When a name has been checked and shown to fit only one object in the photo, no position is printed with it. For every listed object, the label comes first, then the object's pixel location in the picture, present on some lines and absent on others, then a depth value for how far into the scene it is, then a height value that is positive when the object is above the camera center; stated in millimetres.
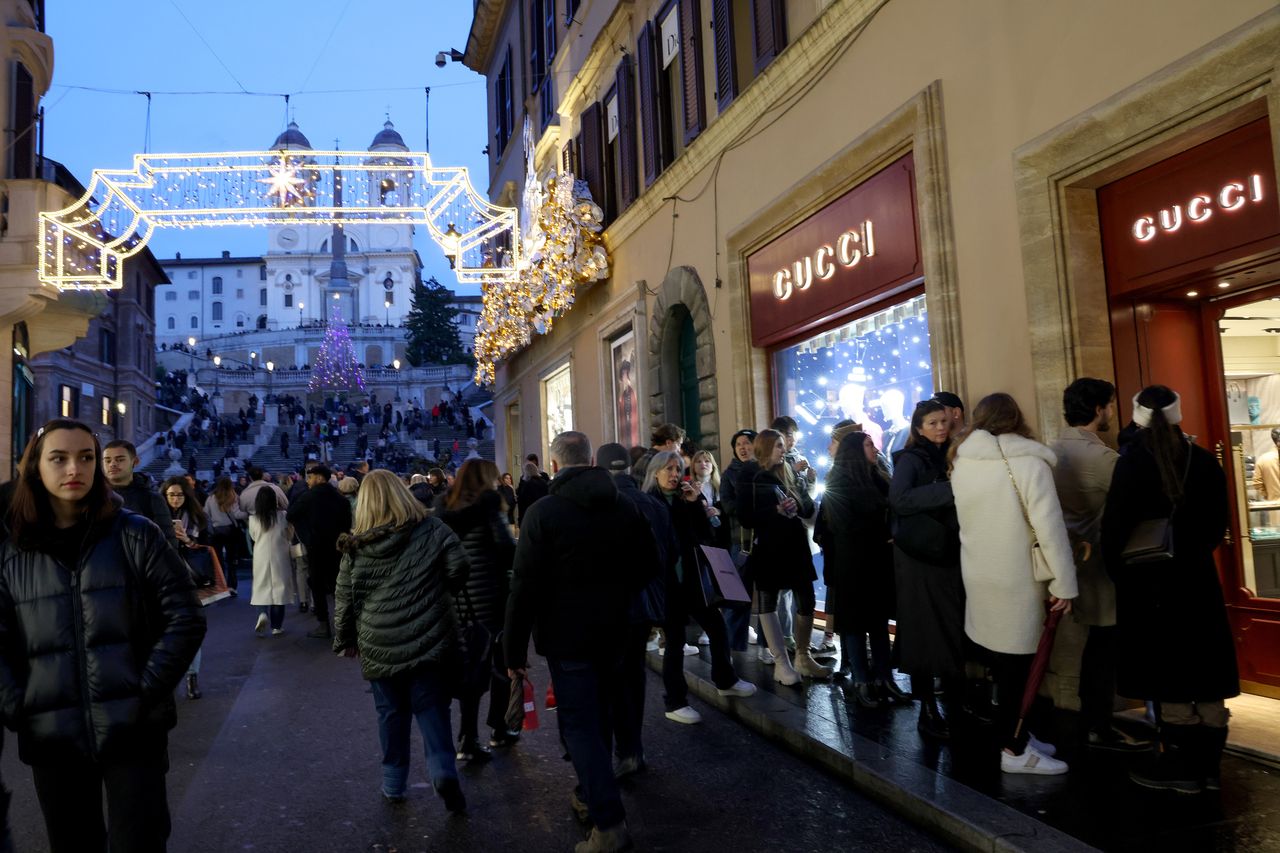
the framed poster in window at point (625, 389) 14711 +1685
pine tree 82250 +14720
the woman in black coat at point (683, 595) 6340 -599
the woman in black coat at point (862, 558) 6262 -423
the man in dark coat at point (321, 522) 10570 -51
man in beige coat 5121 -265
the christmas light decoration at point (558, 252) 15422 +3887
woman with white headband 4426 -544
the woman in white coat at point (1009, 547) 4641 -296
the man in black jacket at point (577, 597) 4281 -389
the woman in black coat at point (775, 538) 7035 -302
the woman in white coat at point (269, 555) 11273 -395
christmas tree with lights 66438 +9815
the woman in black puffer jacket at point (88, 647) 3070 -365
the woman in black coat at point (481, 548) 5738 -225
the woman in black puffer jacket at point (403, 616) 4926 -500
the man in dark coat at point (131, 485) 6586 +274
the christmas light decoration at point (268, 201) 15695 +5197
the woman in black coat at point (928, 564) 5215 -408
